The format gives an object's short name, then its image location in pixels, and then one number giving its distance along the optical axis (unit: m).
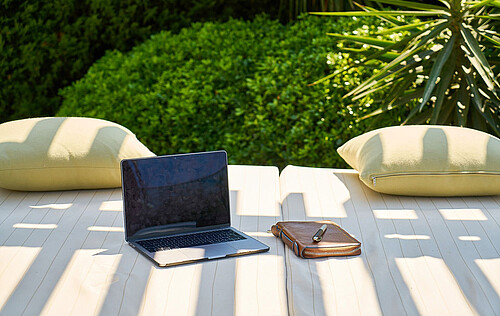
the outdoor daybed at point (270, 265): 1.46
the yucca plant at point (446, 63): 3.12
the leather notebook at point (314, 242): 1.74
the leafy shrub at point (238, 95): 3.71
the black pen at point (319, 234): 1.78
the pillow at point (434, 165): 2.31
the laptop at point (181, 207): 1.82
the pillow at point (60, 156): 2.35
